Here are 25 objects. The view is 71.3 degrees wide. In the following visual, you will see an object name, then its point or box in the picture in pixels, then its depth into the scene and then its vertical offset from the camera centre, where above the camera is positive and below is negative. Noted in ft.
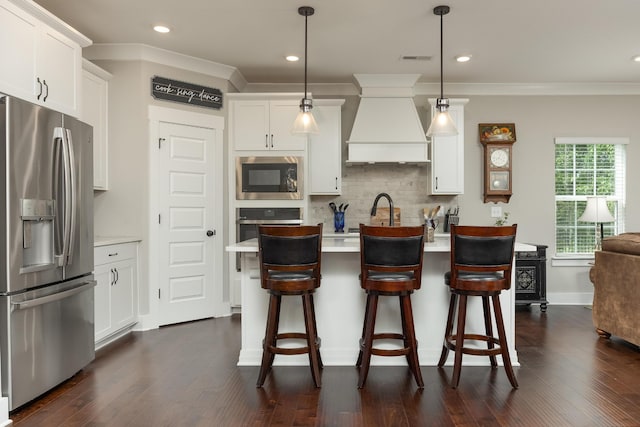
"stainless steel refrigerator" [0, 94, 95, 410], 7.84 -0.81
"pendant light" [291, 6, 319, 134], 11.53 +2.25
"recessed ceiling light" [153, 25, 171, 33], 12.33 +5.01
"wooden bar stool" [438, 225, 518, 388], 8.86 -1.25
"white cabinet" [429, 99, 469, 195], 16.78 +1.81
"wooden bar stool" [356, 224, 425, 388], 8.71 -1.28
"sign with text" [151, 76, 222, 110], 14.17 +3.80
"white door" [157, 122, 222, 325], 14.26 -0.51
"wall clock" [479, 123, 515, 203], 17.43 +1.93
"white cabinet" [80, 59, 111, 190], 12.62 +2.82
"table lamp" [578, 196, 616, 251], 16.28 -0.13
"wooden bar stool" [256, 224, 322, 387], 8.80 -1.36
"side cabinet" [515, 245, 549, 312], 16.28 -2.56
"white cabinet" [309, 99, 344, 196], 16.65 +2.05
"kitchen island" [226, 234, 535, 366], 10.37 -2.44
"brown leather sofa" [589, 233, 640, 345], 11.29 -2.12
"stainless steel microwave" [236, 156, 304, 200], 15.88 +0.99
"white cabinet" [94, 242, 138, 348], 11.58 -2.31
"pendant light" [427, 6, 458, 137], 11.16 +2.21
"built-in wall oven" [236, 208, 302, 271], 15.85 -0.37
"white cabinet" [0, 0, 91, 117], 8.53 +3.16
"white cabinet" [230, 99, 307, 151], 15.97 +3.00
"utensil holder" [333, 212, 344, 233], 16.92 -0.53
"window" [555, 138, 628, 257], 17.99 +0.86
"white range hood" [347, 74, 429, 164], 16.34 +2.91
